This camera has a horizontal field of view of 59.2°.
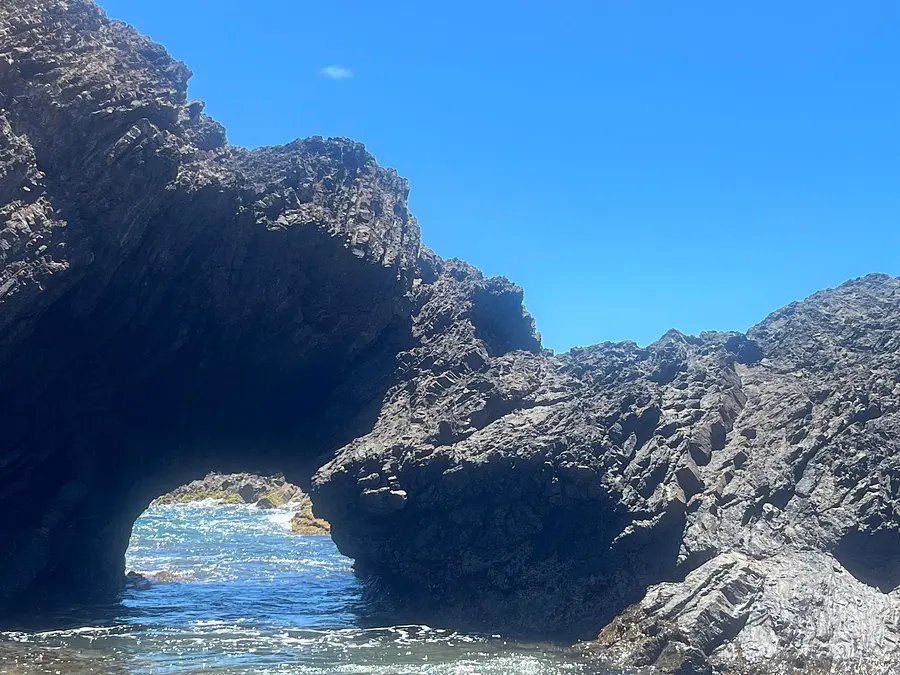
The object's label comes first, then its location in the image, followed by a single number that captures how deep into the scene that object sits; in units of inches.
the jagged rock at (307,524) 2997.0
